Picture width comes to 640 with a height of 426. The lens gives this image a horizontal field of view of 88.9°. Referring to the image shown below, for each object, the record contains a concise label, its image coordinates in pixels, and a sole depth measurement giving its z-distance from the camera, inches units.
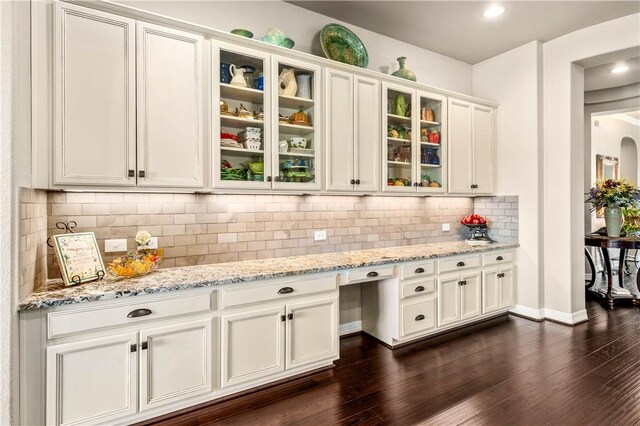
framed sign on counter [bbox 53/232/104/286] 75.0
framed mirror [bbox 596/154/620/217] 258.8
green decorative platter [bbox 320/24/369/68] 120.5
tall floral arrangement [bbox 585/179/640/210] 161.6
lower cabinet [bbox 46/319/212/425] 69.1
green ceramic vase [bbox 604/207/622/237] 167.6
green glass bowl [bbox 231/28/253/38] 101.5
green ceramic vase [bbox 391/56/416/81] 136.3
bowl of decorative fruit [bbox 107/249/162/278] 80.7
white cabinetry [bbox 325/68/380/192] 114.1
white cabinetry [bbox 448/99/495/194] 147.6
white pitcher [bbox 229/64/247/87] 99.1
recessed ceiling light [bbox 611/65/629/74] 170.1
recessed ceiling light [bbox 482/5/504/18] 121.4
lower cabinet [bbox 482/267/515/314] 141.8
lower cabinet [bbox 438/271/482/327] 127.9
